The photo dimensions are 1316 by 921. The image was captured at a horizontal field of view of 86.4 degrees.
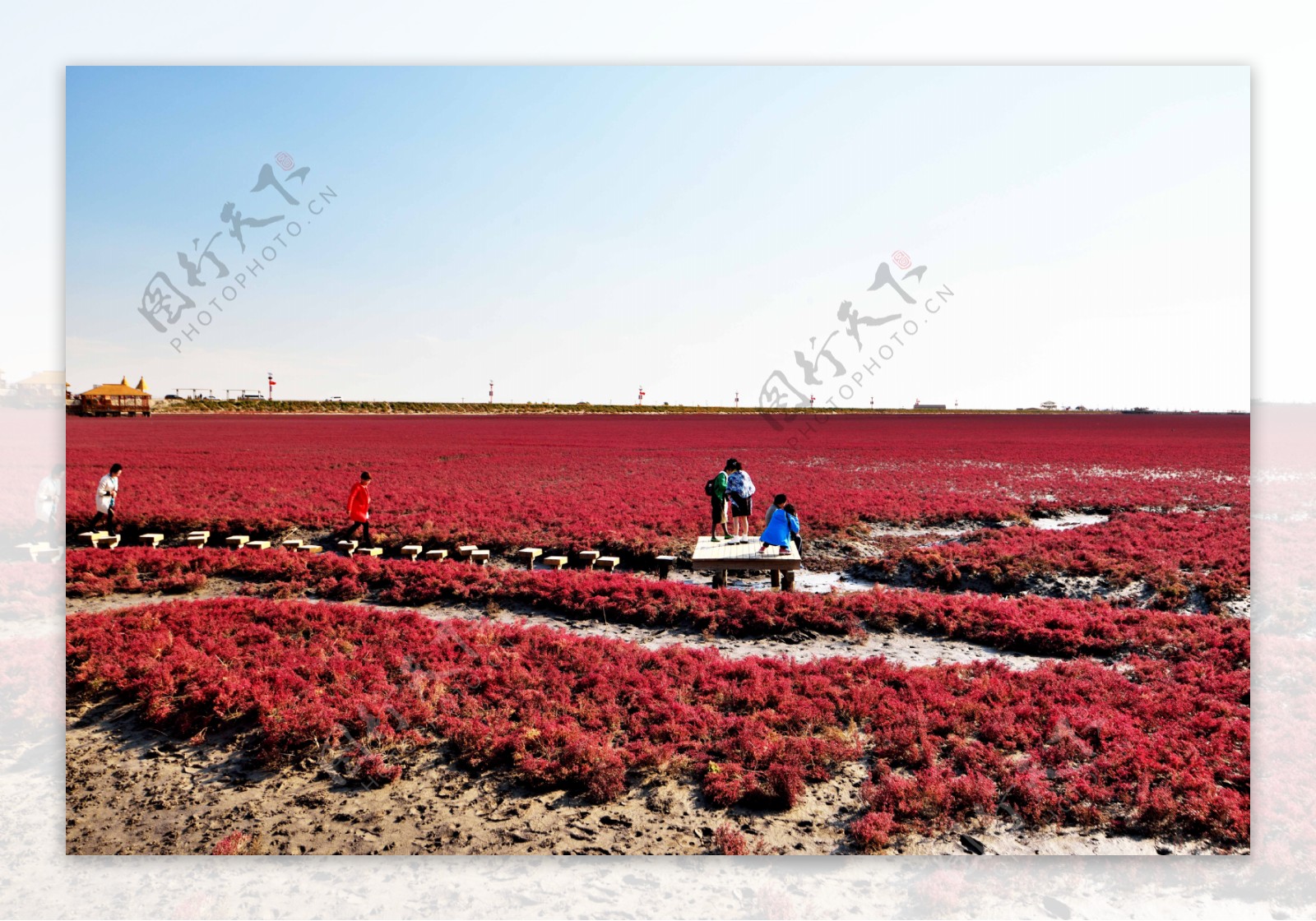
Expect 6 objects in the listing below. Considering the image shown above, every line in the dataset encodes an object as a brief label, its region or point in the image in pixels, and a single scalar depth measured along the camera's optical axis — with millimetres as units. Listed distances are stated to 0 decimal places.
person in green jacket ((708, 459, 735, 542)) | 15797
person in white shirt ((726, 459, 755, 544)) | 16531
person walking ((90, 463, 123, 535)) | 16703
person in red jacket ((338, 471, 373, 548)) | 18375
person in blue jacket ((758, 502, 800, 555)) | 13719
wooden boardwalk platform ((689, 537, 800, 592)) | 13586
